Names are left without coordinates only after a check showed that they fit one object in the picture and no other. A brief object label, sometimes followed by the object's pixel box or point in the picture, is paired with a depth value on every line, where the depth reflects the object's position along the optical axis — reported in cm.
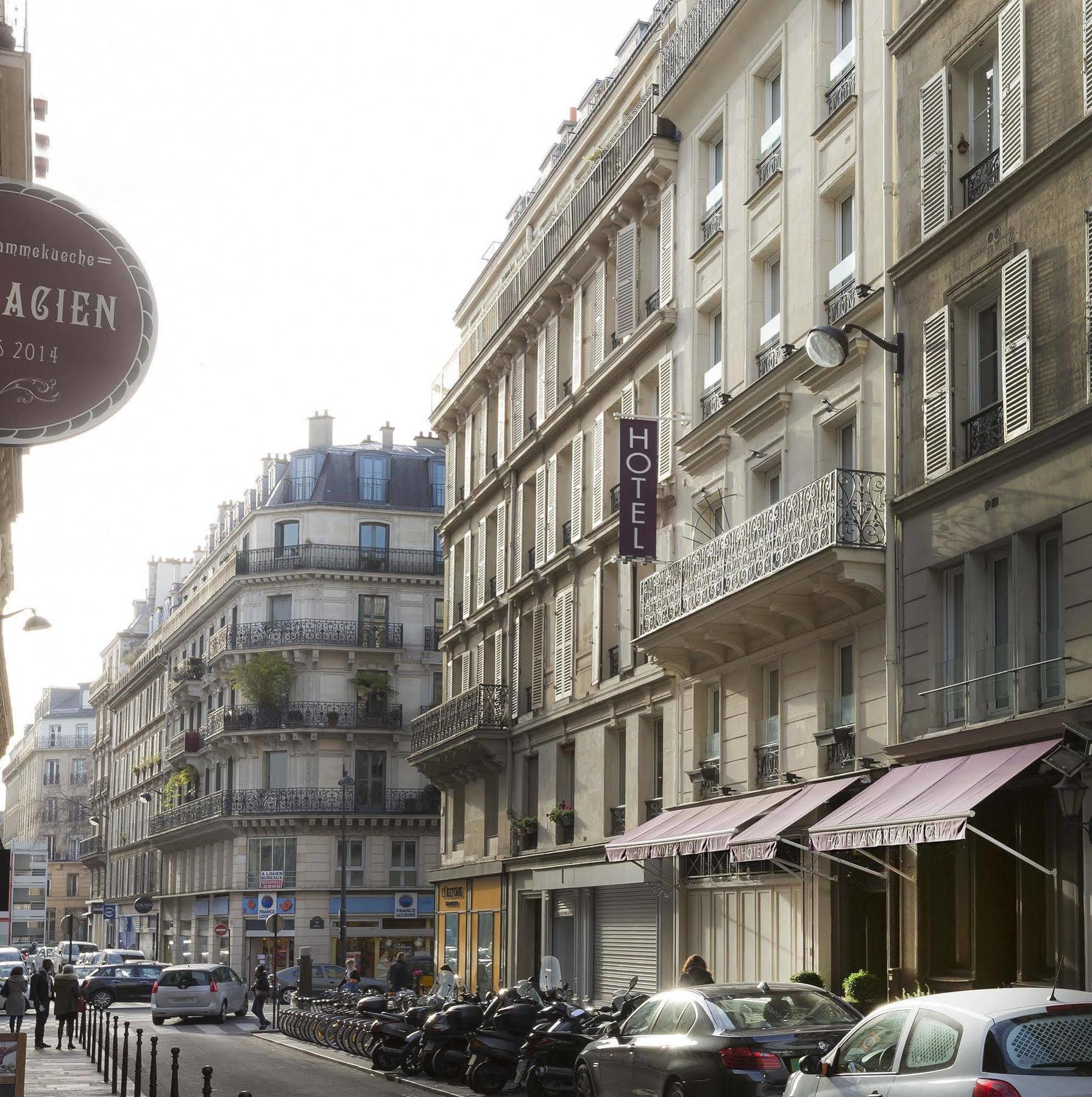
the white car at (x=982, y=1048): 1007
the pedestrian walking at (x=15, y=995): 3288
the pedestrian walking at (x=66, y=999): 3841
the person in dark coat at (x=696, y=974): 2289
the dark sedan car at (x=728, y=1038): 1493
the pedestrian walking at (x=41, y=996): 3831
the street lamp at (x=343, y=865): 5509
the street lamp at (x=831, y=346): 2297
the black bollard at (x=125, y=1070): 2177
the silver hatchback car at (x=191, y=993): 4434
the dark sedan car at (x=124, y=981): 5641
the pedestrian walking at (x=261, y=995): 4259
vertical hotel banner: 3050
